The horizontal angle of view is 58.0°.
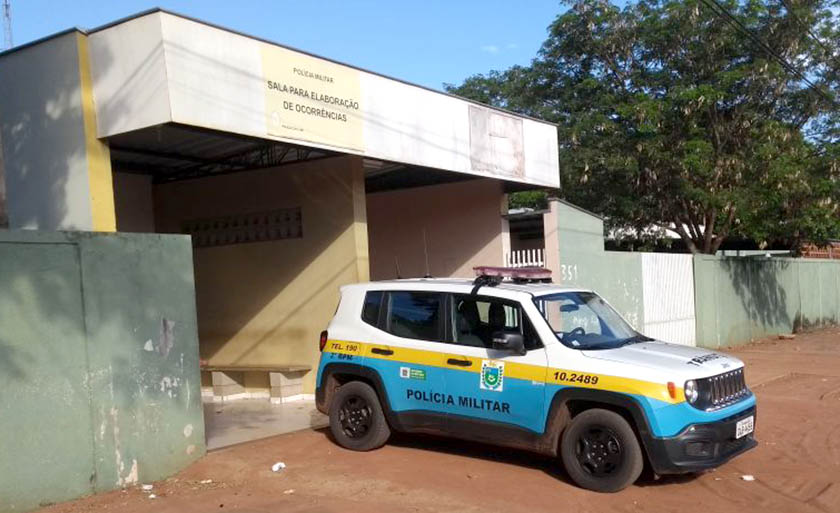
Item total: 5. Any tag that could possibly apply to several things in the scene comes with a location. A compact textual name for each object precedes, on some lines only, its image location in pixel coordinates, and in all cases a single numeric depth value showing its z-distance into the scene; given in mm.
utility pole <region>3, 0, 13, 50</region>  11496
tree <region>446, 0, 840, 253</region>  17078
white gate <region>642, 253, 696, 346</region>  15523
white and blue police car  6180
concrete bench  11289
